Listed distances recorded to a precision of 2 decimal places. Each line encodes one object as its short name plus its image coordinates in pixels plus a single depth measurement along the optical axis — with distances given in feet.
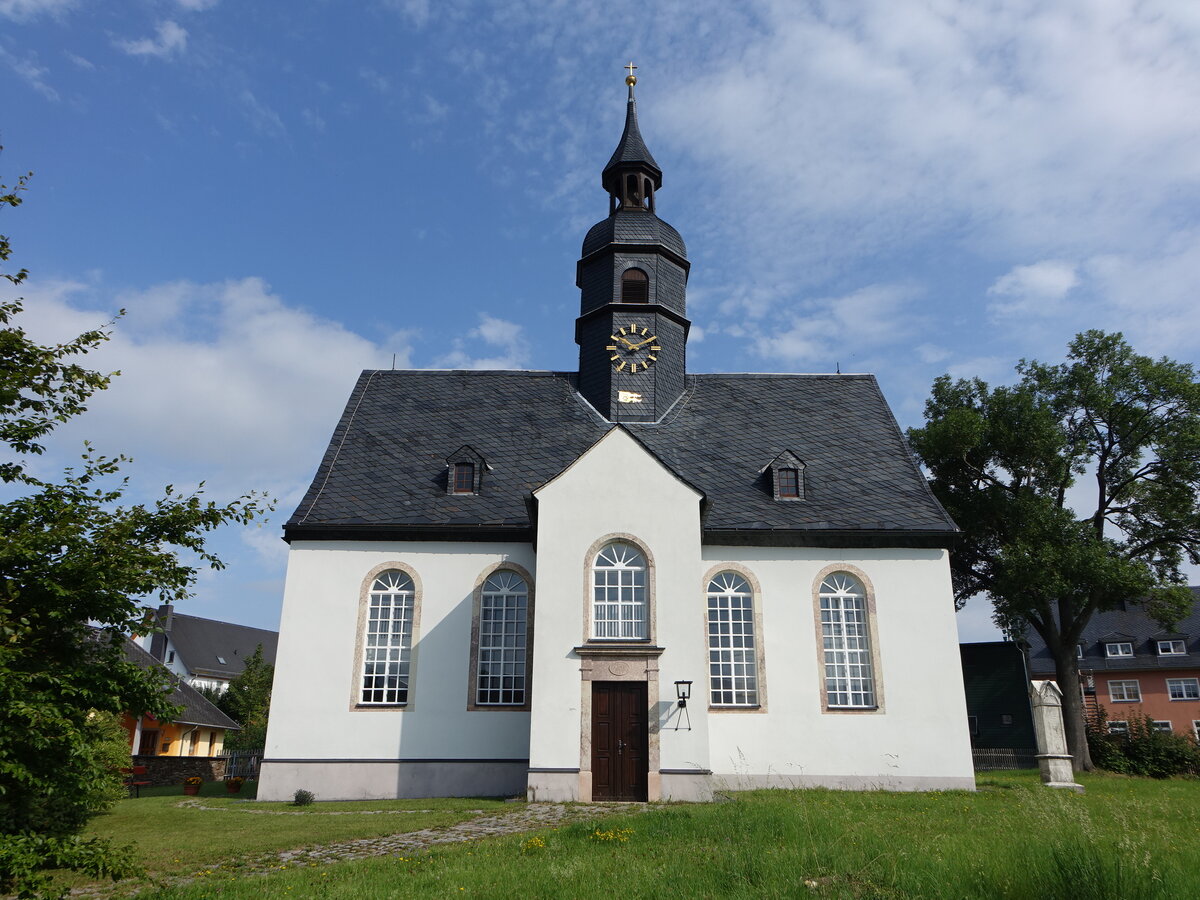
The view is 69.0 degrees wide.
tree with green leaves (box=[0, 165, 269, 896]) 22.29
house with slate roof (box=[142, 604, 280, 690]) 184.24
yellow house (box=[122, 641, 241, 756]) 124.98
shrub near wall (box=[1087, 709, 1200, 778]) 82.64
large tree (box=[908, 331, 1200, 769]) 85.71
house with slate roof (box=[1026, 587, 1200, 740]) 152.66
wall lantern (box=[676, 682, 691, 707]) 55.01
